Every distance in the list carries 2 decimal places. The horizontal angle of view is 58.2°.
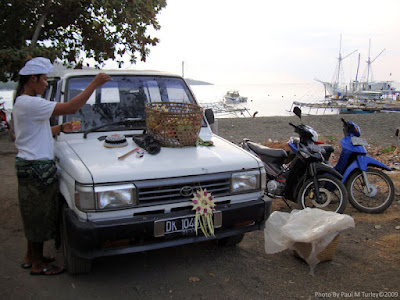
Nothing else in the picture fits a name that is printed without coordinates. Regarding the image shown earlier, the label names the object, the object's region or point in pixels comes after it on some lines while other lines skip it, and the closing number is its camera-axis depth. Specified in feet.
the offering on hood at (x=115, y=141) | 11.44
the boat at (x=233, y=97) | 219.82
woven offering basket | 11.30
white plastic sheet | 11.30
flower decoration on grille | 10.19
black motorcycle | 15.94
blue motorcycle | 16.66
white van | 9.34
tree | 30.41
